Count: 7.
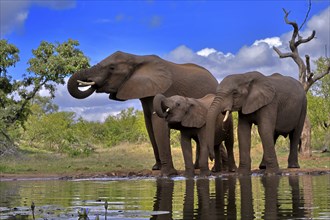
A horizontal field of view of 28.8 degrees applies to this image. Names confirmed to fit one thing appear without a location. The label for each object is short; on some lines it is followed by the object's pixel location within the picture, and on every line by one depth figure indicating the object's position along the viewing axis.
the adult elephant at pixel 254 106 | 14.90
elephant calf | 14.47
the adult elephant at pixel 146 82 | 15.73
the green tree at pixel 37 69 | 32.31
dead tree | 24.38
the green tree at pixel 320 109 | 35.75
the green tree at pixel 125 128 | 52.95
